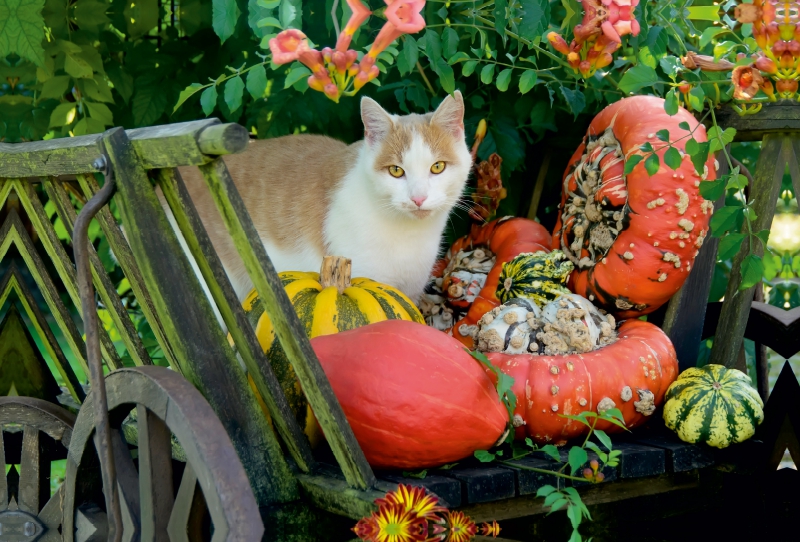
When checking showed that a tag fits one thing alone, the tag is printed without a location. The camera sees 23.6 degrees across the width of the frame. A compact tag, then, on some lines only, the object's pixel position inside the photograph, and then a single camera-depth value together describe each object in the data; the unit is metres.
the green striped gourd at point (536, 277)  1.59
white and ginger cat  1.70
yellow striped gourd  1.53
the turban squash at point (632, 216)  1.53
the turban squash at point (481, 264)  1.69
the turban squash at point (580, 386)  1.48
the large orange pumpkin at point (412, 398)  1.41
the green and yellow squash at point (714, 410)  1.49
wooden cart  1.33
